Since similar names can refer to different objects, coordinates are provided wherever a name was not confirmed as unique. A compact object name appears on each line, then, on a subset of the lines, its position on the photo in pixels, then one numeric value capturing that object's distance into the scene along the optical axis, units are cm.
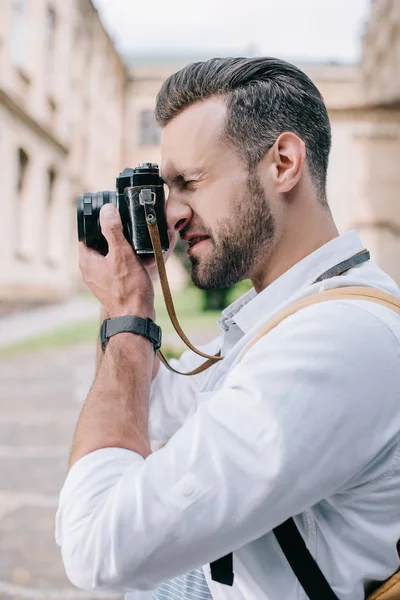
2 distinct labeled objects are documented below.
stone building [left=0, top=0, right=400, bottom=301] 1387
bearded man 87
